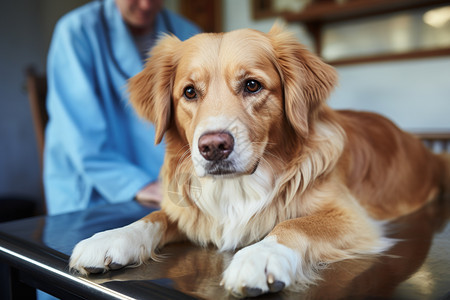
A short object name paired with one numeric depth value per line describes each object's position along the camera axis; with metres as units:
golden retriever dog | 0.82
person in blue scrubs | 1.59
